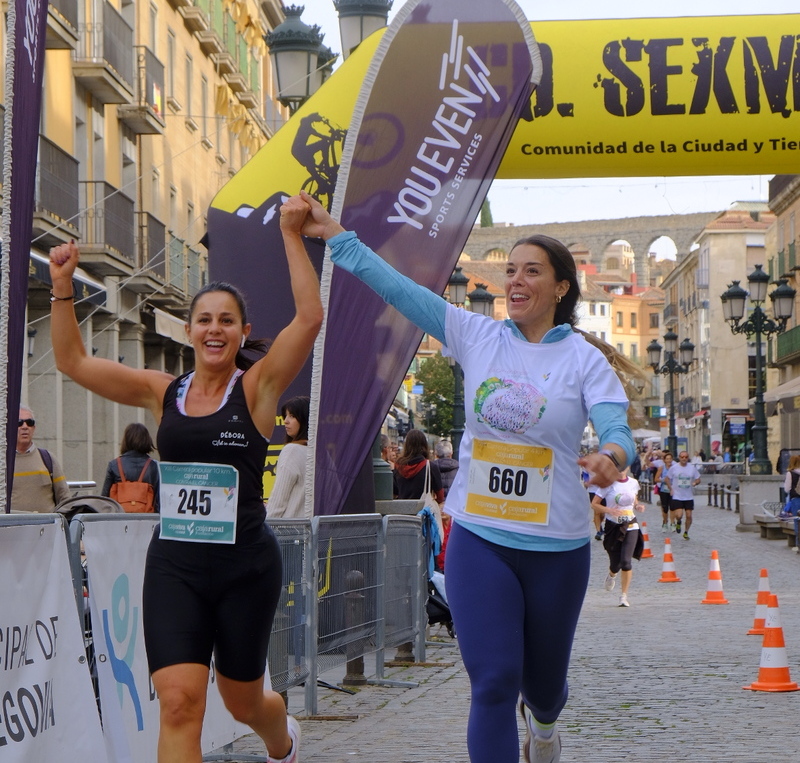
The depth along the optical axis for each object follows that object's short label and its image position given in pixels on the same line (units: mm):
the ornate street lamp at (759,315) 29341
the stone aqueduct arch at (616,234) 150500
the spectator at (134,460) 12742
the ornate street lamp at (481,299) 29031
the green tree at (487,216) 119188
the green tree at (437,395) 74938
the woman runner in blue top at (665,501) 32750
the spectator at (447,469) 18391
